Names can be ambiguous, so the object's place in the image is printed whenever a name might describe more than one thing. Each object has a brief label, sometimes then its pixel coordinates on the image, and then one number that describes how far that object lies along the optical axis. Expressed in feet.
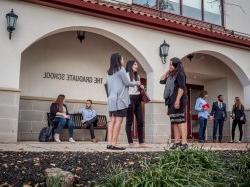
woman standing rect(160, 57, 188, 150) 22.86
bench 36.73
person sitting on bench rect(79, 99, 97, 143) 37.96
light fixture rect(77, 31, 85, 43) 39.81
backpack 34.47
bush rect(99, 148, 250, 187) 11.34
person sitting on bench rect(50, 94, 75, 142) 35.47
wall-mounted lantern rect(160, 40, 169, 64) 37.73
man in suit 43.62
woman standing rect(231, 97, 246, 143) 45.42
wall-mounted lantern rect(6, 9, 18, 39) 29.22
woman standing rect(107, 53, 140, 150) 22.57
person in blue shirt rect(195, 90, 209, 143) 39.34
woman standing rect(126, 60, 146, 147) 25.65
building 30.14
